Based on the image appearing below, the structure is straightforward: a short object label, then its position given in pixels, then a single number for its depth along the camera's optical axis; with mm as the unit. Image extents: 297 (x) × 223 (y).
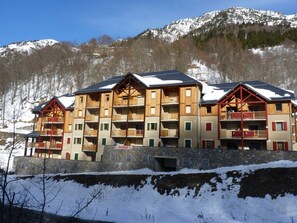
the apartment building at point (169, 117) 35188
